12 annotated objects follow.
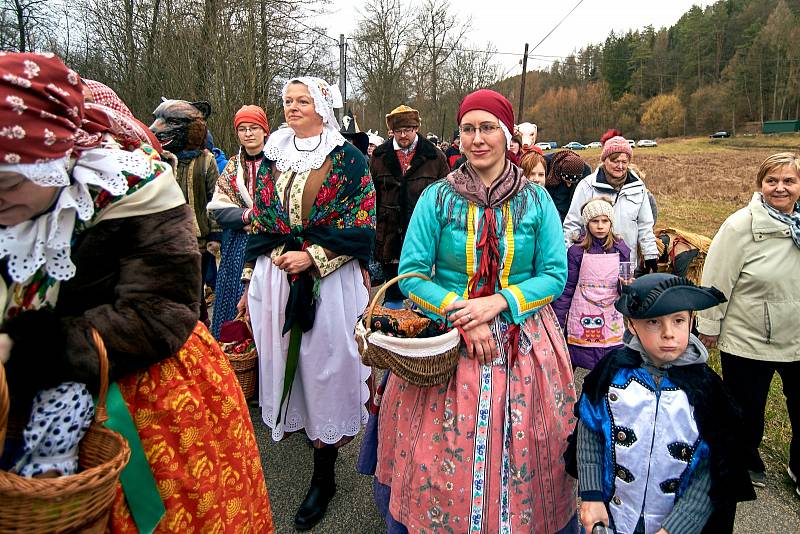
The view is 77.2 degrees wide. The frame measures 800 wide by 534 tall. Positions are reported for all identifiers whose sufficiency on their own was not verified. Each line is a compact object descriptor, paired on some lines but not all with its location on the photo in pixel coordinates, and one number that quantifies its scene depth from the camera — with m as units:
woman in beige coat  2.65
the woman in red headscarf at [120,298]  1.10
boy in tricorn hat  1.64
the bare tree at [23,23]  15.68
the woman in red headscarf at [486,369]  1.95
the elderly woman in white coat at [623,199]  4.29
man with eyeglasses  5.16
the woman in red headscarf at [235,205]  3.75
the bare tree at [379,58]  26.30
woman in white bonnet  2.62
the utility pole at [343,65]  21.88
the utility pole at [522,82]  25.54
